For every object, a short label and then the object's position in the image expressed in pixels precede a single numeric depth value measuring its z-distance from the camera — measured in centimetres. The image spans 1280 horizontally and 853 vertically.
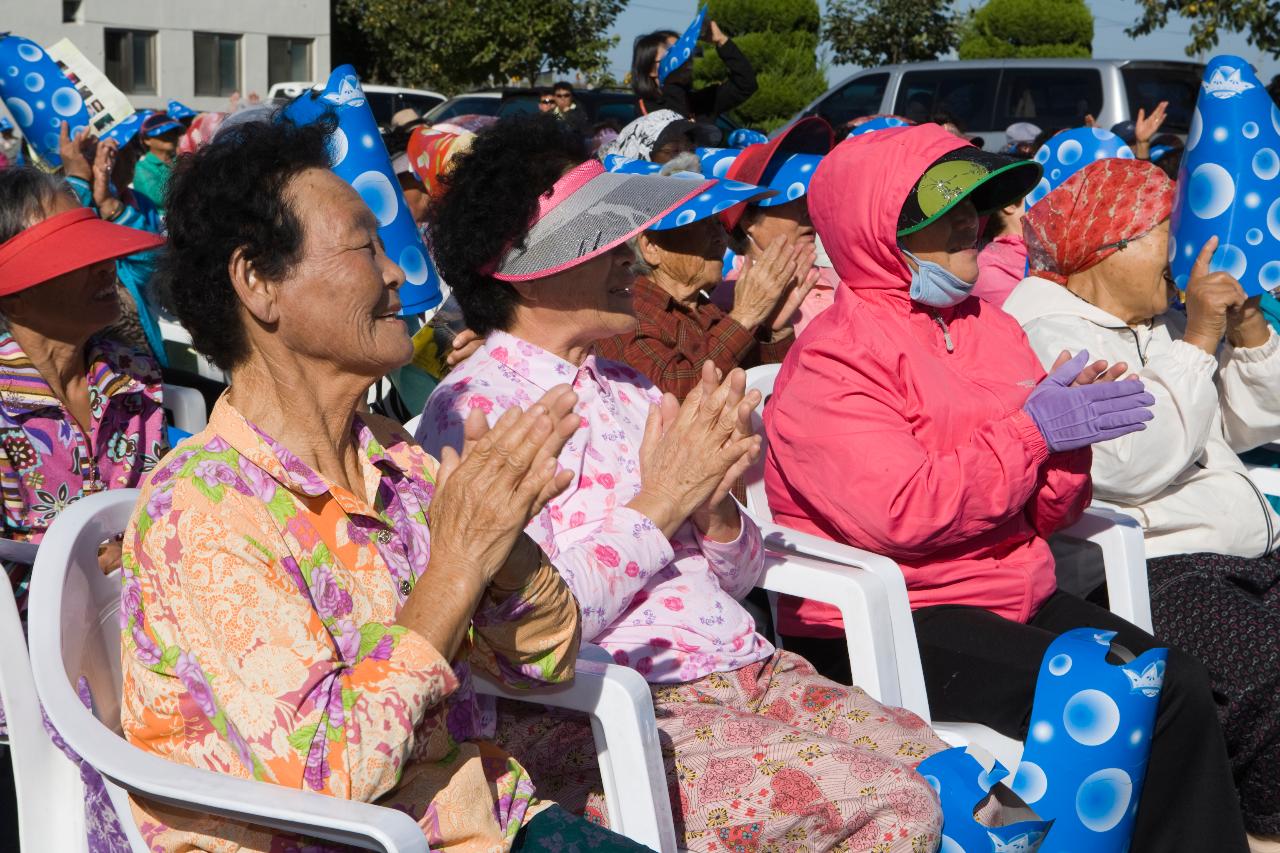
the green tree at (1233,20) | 1398
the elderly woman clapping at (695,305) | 375
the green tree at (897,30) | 3188
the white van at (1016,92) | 1019
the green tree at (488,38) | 2617
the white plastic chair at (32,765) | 190
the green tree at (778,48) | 2166
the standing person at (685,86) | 723
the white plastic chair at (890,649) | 271
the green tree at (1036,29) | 2519
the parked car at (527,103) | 1242
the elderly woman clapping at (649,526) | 227
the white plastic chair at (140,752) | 165
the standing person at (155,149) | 632
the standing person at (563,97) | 973
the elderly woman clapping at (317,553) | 168
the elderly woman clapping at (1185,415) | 308
